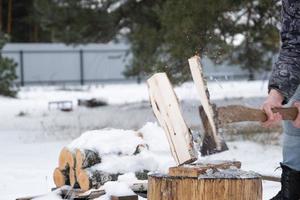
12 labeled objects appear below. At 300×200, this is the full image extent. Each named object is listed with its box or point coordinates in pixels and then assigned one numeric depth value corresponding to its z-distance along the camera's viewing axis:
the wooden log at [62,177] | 8.49
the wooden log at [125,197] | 6.99
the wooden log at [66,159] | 8.30
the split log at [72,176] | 8.30
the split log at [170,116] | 6.63
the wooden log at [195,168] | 5.68
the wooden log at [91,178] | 8.02
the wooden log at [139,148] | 8.50
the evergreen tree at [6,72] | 25.61
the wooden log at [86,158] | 8.12
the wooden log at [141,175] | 8.16
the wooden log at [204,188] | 5.52
